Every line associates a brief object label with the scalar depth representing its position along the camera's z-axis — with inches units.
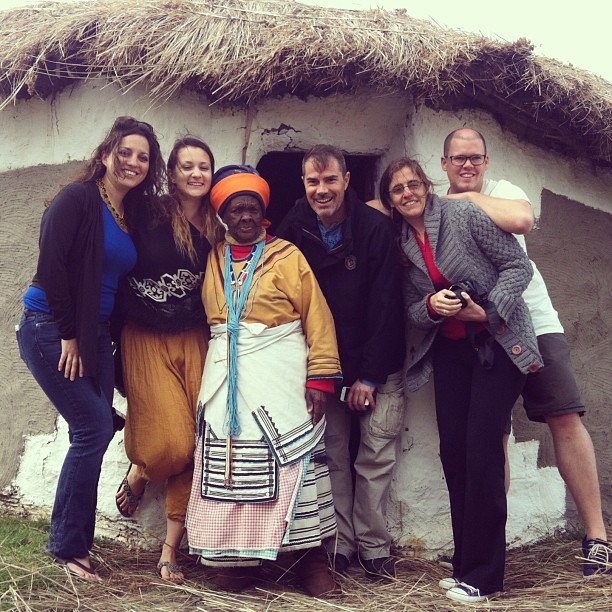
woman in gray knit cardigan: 120.4
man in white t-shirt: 128.5
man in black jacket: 132.3
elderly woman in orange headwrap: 123.4
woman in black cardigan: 116.5
